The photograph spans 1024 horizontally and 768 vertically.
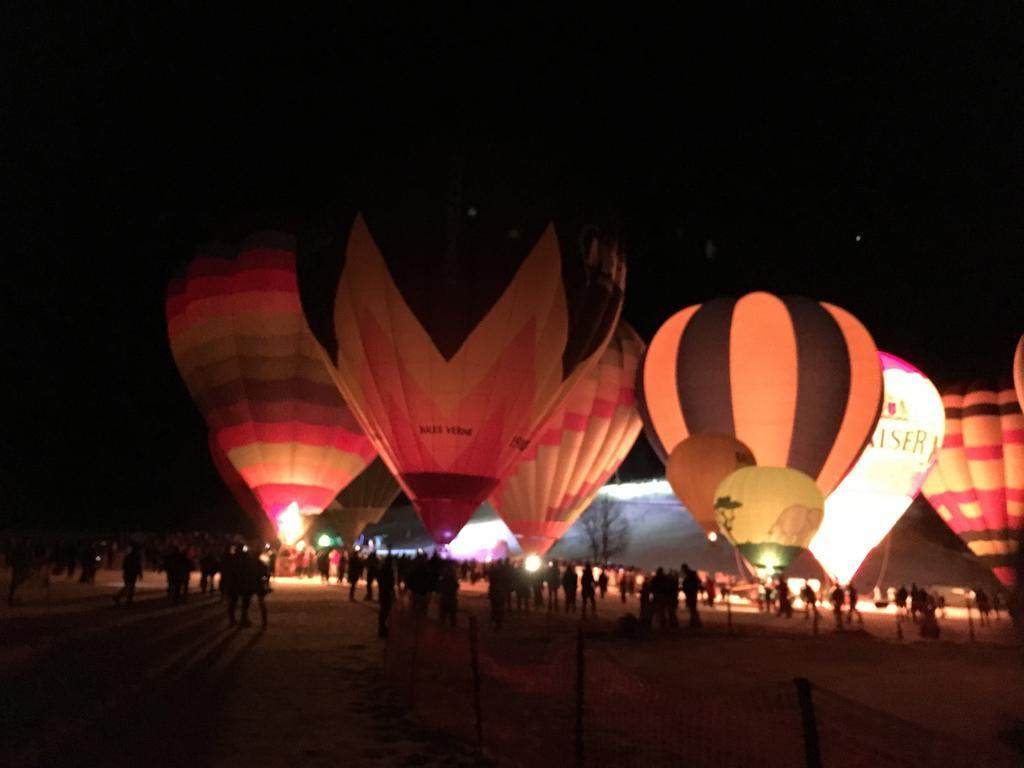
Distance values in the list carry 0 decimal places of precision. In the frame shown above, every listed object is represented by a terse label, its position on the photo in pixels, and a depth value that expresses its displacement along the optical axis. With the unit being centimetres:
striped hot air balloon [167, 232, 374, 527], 2562
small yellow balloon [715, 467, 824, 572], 1909
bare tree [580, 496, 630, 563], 6133
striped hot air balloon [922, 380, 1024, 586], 3206
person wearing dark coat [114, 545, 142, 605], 1619
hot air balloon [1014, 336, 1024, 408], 2372
